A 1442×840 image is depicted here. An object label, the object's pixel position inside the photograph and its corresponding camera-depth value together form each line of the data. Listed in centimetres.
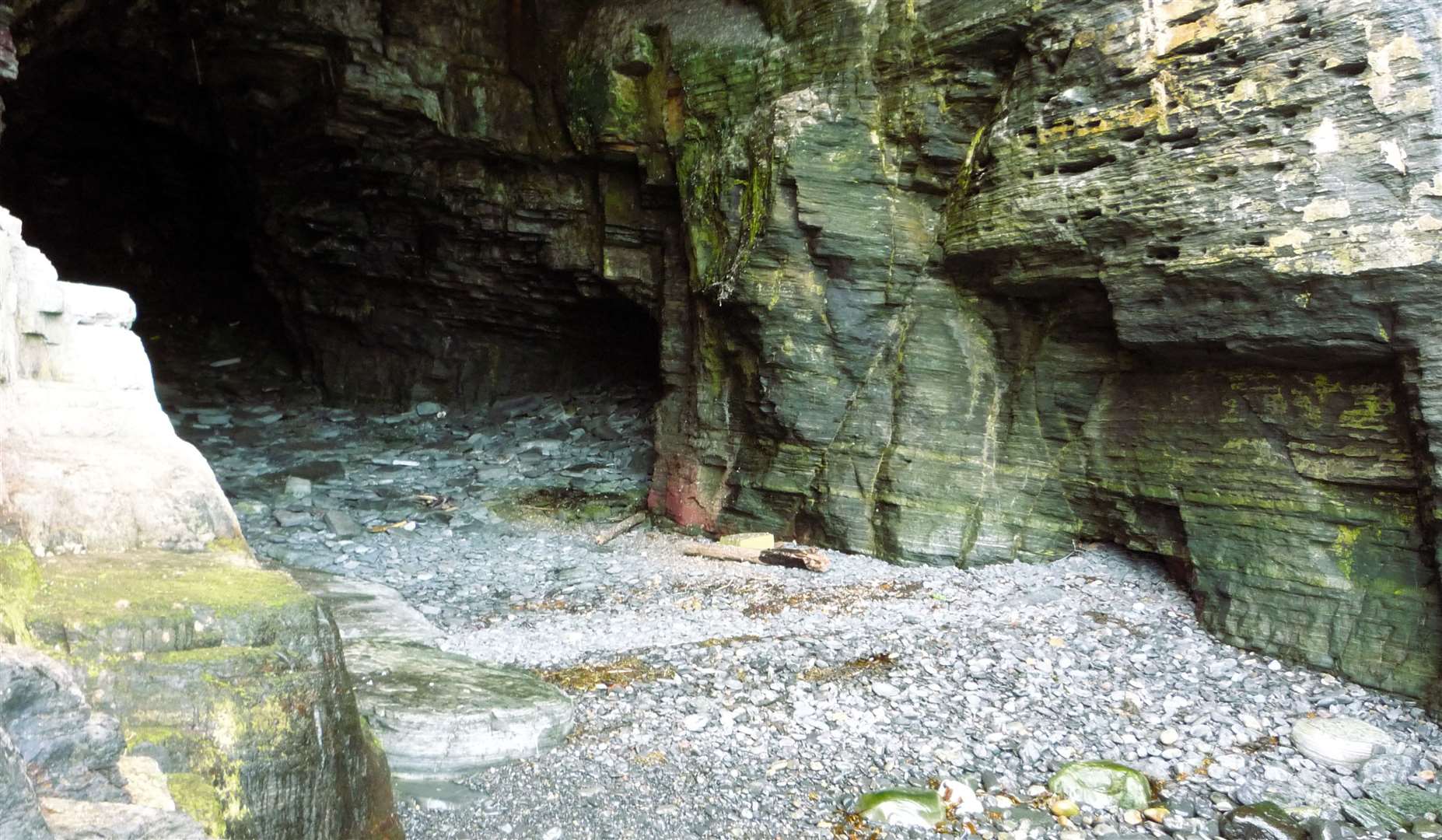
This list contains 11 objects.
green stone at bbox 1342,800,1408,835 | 385
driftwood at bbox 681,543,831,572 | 730
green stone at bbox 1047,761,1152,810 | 391
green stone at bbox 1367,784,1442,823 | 393
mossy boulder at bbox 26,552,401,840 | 239
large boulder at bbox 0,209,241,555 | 300
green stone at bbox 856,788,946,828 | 370
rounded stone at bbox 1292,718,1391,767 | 429
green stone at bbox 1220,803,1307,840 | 375
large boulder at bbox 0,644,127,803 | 193
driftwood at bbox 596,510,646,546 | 858
